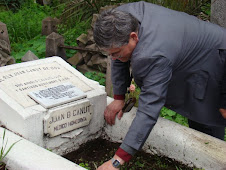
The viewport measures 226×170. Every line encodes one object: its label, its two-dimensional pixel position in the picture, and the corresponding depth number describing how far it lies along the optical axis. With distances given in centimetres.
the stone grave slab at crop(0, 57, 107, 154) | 255
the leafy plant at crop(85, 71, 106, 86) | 446
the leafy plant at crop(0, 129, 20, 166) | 222
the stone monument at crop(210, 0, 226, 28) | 345
